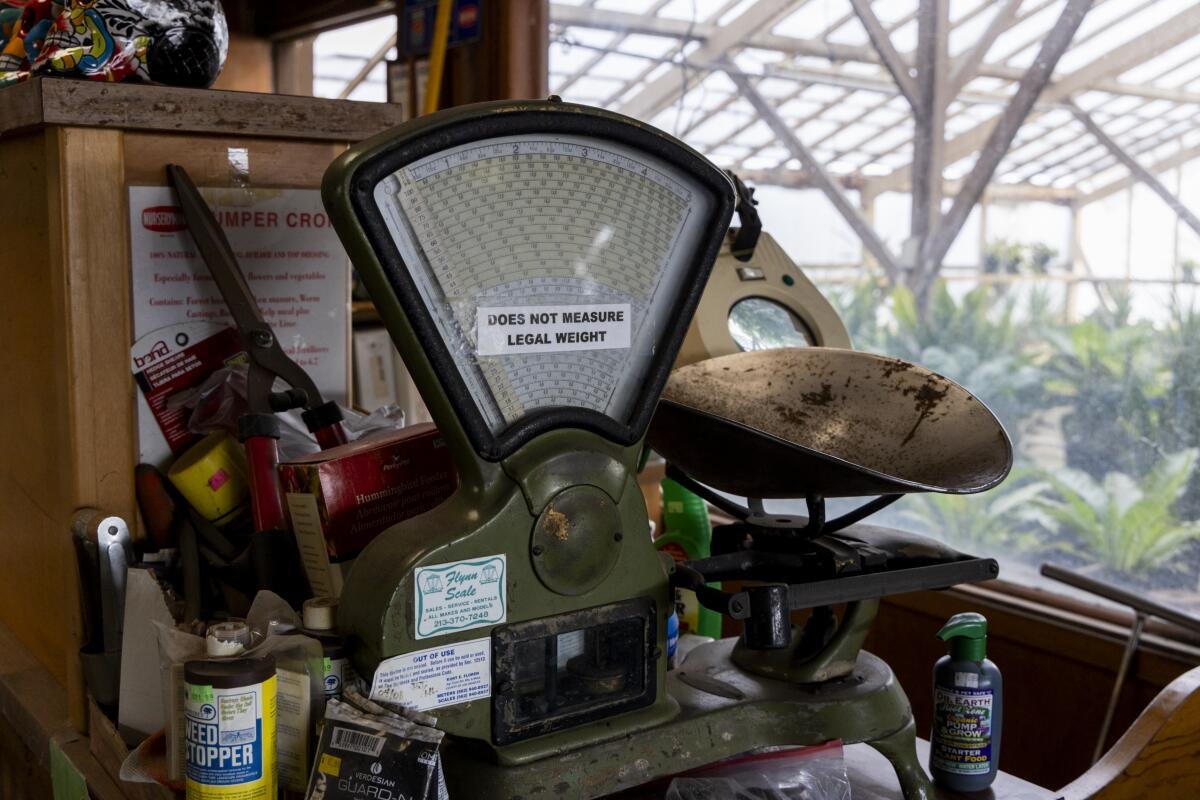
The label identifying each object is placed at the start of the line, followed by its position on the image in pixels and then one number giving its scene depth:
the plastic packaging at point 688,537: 1.47
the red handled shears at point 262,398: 1.10
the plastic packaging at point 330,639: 0.88
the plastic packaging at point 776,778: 1.02
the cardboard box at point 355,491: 1.03
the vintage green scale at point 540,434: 0.85
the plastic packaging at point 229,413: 1.20
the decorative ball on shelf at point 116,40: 1.13
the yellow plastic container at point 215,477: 1.17
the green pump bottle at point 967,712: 1.11
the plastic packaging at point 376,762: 0.79
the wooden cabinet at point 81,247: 1.12
